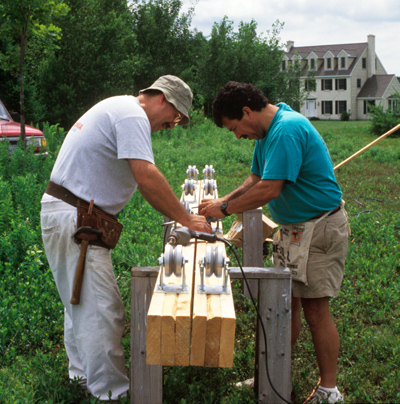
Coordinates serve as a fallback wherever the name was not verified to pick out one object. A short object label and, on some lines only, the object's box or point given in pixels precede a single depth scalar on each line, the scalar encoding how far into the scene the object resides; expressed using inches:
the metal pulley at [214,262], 105.2
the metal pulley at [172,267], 102.9
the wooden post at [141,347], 118.0
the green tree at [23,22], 387.5
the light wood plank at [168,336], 90.2
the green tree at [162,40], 1401.3
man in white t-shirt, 123.6
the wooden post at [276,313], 120.4
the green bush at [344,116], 2213.3
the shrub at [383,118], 1019.9
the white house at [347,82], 2314.2
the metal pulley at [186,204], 183.2
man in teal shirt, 135.0
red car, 416.0
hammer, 127.2
